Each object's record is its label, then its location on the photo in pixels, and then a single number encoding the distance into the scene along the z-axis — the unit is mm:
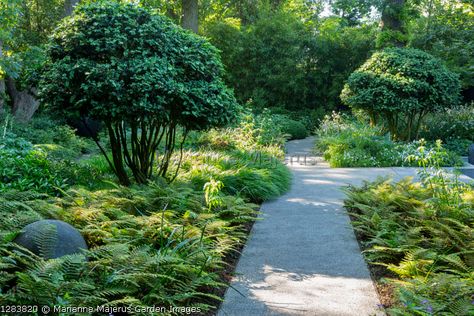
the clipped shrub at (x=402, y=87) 12523
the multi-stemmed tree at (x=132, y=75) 5828
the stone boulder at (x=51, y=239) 3410
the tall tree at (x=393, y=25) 15925
